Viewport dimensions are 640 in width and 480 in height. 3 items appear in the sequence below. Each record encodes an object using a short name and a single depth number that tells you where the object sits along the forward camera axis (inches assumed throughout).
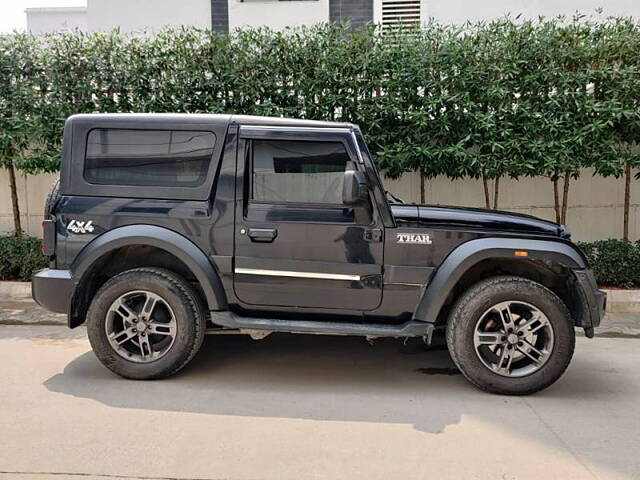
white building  462.9
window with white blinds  470.9
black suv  171.0
